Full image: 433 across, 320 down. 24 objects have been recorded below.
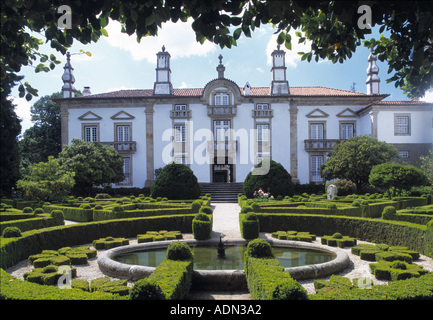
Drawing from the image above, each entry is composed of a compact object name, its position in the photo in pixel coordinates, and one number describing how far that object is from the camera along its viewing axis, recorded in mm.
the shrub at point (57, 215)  10129
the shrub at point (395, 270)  5504
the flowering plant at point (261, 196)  16609
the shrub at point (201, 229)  8844
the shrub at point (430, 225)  7298
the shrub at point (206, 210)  10534
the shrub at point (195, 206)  11969
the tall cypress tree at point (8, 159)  19219
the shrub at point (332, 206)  11740
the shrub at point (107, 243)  8359
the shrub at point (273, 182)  18484
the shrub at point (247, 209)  10863
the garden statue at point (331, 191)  16969
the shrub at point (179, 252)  5559
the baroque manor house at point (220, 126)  26750
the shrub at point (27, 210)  11986
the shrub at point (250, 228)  8977
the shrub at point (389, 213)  9180
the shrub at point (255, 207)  12047
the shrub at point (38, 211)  11062
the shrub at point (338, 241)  8484
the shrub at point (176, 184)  18156
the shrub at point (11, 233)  7230
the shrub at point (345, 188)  20586
